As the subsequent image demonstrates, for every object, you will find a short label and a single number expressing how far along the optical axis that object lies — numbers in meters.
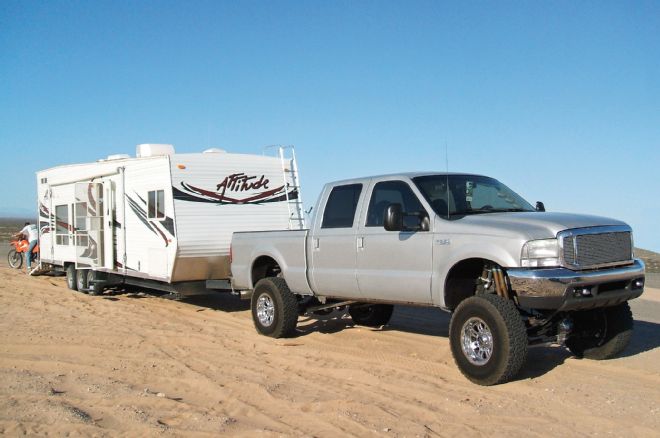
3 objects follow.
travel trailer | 11.54
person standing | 18.95
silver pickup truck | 6.25
